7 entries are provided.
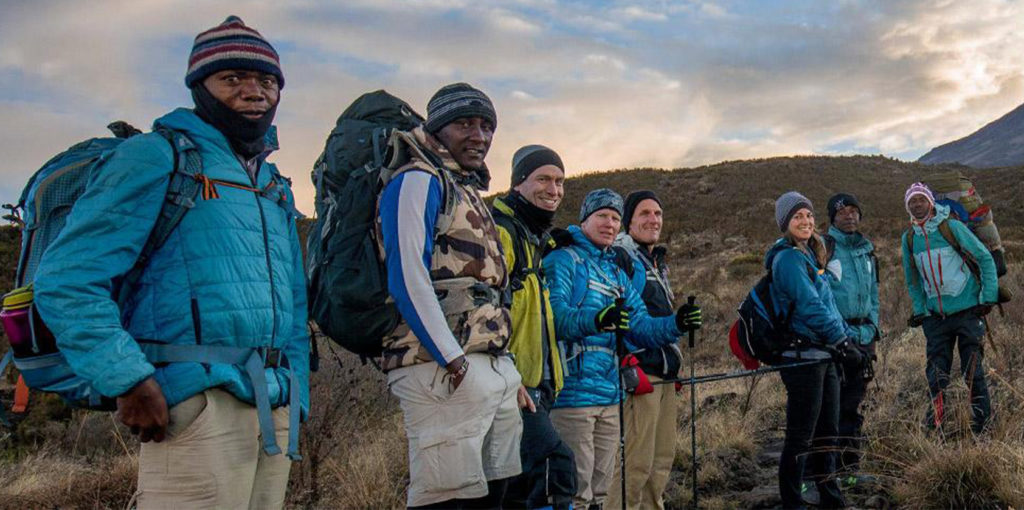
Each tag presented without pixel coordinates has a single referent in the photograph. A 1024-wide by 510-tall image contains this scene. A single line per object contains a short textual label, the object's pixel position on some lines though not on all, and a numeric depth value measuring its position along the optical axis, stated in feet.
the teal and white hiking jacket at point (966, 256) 20.25
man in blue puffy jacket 6.15
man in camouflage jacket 7.72
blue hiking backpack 6.33
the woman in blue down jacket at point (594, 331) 11.51
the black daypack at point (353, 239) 7.98
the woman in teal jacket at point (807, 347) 15.10
